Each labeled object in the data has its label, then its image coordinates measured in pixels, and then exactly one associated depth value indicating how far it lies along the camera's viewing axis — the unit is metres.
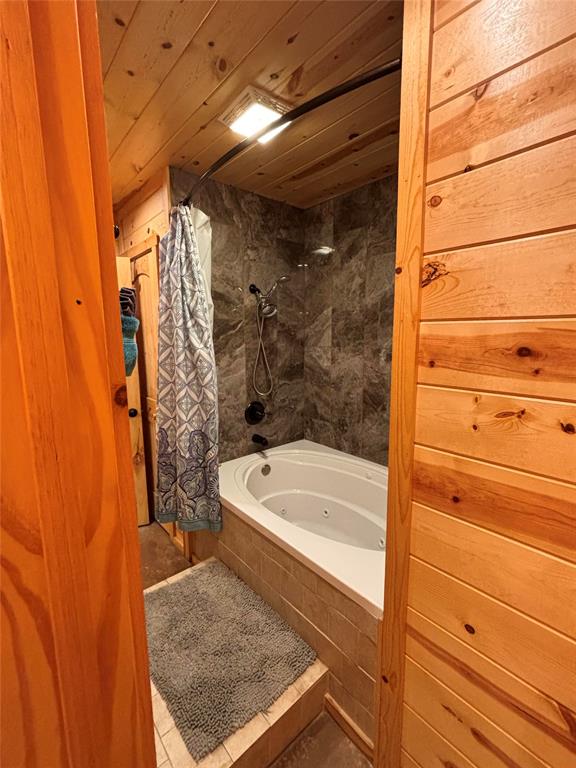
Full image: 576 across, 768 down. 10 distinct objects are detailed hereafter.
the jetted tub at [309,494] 1.67
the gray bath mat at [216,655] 1.17
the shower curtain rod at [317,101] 1.00
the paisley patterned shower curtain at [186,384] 1.74
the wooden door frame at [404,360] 0.75
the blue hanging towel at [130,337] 1.04
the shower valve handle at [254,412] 2.40
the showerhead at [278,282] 2.41
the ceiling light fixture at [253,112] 1.33
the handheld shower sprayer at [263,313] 2.36
